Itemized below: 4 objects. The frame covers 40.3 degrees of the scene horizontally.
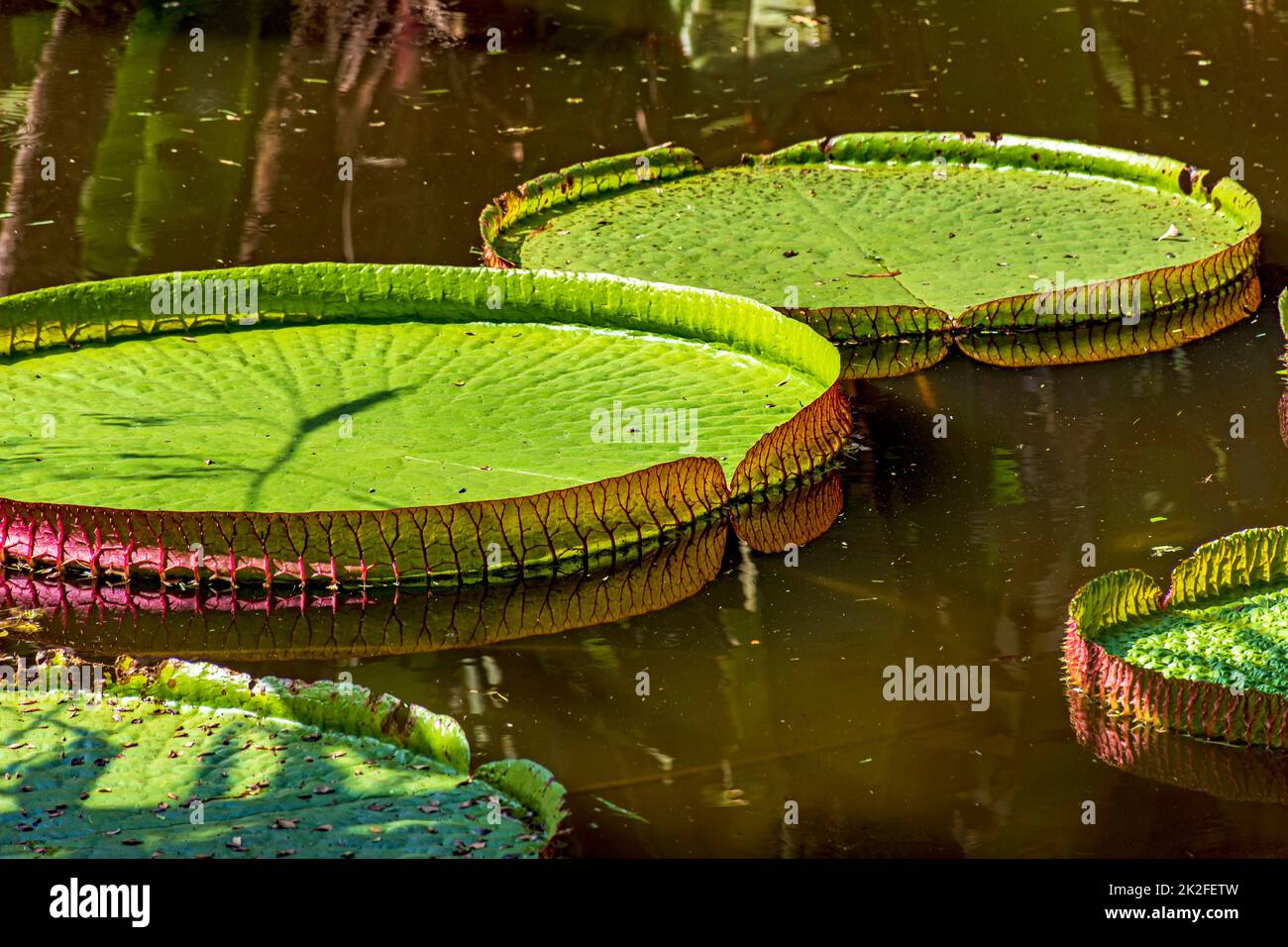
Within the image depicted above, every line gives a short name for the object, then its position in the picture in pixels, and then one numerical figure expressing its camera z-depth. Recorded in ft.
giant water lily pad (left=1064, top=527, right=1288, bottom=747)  7.66
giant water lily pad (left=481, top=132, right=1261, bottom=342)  13.53
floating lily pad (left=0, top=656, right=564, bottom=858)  6.79
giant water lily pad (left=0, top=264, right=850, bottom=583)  9.71
